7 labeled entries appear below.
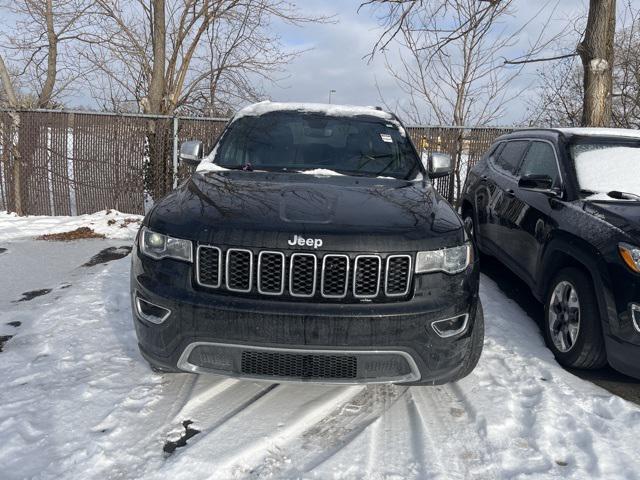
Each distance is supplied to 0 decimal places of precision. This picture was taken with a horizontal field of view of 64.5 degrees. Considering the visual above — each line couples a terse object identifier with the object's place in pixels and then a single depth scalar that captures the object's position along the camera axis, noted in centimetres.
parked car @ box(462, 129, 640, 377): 312
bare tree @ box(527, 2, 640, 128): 1205
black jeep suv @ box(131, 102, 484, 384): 249
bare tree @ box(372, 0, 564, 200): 893
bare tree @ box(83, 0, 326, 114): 1099
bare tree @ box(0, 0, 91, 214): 935
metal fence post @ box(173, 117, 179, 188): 930
